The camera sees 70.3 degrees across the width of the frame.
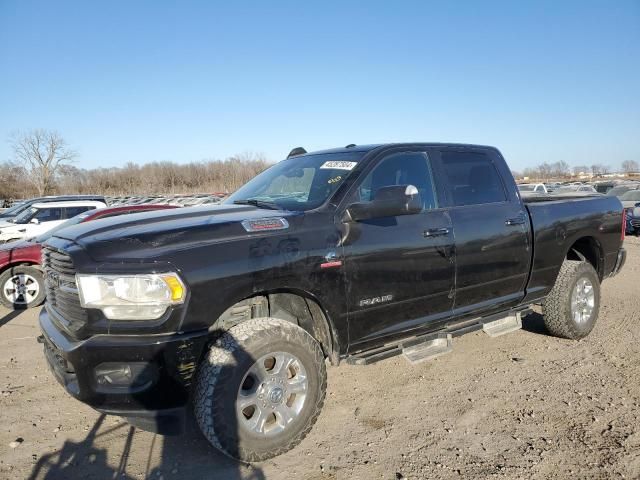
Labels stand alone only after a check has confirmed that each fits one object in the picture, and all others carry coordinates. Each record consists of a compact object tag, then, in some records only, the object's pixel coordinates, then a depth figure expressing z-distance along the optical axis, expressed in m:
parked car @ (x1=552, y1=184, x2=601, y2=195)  26.50
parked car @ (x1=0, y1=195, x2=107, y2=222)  12.16
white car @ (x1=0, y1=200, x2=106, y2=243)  11.05
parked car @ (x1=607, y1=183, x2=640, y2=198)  22.25
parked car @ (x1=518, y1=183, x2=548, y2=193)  27.61
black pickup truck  2.50
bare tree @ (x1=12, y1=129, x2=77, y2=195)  66.50
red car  6.81
